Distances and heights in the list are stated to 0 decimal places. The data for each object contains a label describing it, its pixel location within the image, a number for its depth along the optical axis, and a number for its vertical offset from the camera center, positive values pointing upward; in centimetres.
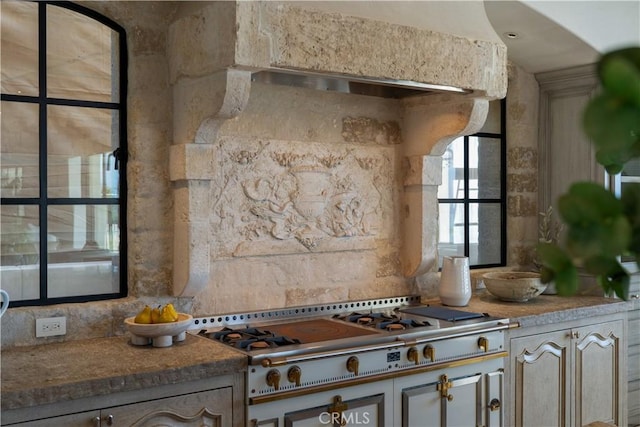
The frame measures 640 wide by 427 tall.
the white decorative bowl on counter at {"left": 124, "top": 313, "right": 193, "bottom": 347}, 269 -52
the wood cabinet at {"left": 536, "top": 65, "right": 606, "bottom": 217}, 439 +48
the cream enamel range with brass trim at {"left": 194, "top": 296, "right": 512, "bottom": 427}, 270 -71
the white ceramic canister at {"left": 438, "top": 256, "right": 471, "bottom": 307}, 372 -43
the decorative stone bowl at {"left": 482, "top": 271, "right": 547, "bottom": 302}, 391 -49
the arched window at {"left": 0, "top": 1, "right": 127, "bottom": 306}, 279 +23
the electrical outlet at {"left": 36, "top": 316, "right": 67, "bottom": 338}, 277 -51
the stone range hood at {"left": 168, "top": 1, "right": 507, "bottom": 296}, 274 +64
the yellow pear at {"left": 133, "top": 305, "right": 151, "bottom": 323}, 272 -46
